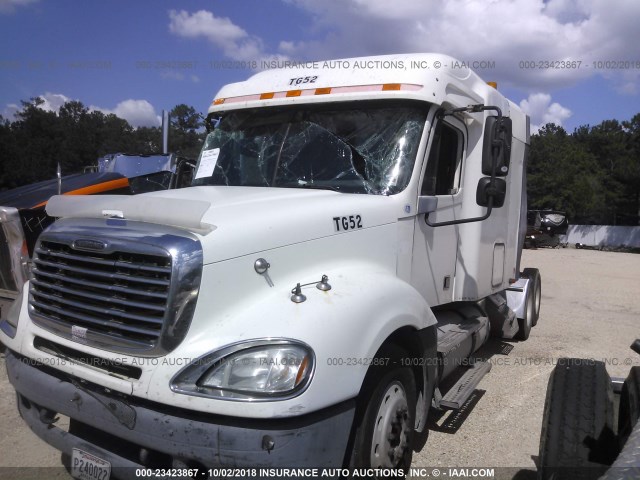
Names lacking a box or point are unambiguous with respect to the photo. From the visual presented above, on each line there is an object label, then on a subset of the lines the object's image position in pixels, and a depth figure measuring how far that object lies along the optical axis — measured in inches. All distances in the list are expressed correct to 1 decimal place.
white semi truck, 97.0
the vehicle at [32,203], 225.0
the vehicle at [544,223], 774.9
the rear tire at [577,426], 103.0
